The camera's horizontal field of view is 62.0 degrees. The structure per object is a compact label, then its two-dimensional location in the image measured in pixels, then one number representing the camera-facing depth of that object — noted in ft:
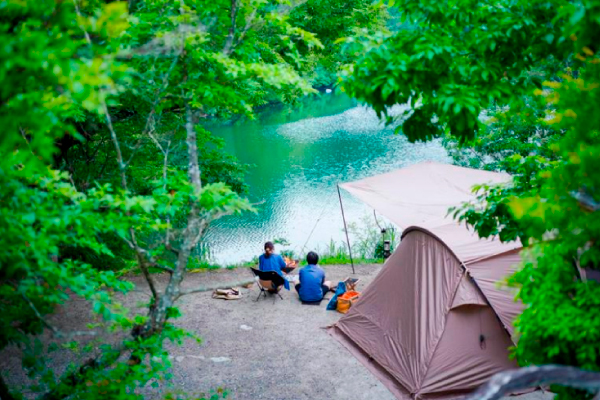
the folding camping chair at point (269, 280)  26.03
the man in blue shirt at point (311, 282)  25.84
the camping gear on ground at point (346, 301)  24.64
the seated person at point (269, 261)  27.22
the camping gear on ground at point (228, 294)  26.91
